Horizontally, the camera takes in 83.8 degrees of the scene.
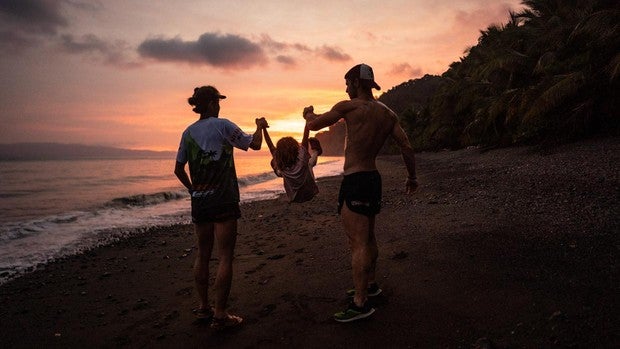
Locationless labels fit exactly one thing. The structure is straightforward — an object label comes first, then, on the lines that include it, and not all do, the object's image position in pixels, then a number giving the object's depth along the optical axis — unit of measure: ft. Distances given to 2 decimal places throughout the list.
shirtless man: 11.53
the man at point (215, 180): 12.07
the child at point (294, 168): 15.15
